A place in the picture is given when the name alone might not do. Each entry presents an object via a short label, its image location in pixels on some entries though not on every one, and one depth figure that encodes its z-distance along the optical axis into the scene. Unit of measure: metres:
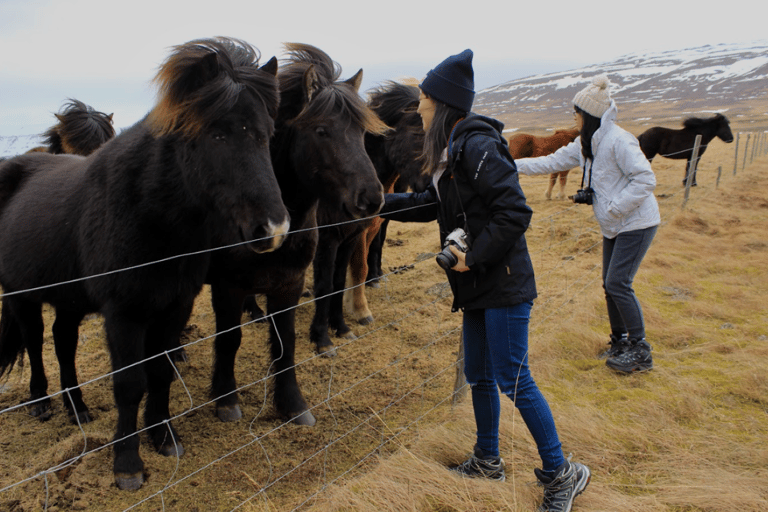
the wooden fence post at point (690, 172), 9.07
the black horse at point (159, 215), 2.35
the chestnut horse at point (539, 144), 12.81
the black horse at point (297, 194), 3.14
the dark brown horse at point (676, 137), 13.85
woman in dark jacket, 2.12
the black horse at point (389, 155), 4.97
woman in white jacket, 3.54
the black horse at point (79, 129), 5.62
